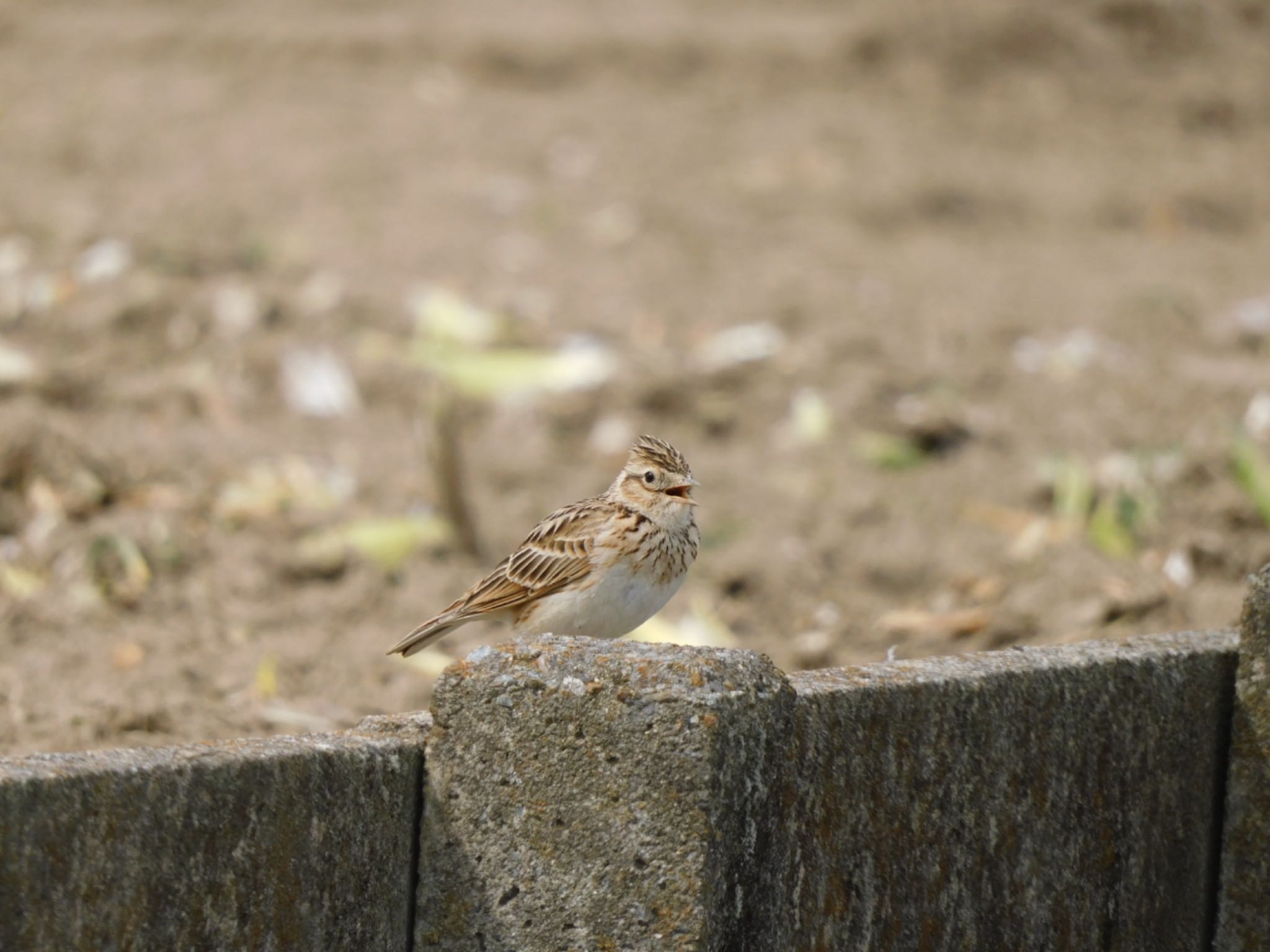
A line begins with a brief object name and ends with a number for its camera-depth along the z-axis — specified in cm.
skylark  1071
